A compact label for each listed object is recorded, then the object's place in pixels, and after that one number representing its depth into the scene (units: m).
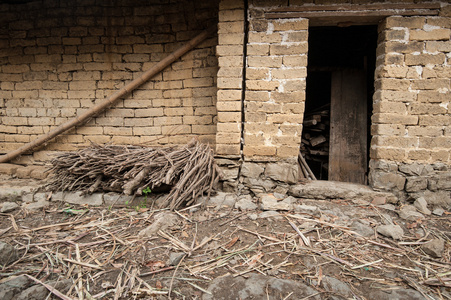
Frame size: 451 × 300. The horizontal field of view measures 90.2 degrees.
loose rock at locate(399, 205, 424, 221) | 2.63
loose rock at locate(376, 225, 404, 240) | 2.25
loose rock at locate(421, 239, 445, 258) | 2.03
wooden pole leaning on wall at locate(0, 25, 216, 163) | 3.62
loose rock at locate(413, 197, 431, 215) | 2.81
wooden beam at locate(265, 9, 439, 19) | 2.77
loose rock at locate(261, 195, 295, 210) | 2.70
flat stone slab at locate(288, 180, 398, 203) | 2.99
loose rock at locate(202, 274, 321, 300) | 1.56
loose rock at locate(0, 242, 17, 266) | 1.82
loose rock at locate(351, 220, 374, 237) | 2.31
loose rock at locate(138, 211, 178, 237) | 2.23
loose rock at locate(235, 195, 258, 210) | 2.75
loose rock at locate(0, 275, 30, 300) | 1.54
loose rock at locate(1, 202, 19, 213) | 2.75
